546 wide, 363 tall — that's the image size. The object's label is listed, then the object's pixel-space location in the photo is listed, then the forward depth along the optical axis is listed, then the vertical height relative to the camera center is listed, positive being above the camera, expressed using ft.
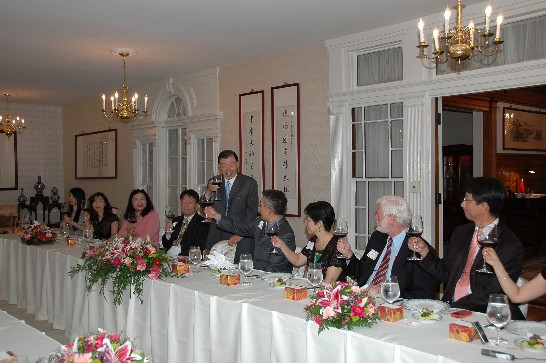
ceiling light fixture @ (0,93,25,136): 30.42 +2.44
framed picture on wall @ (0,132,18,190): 37.22 +0.67
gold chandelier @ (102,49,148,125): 22.16 +2.46
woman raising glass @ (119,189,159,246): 19.34 -1.55
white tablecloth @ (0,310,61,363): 7.80 -2.50
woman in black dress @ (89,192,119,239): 21.80 -1.85
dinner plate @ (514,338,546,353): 7.19 -2.31
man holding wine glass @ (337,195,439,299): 11.63 -1.83
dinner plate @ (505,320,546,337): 7.93 -2.29
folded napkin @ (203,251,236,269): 13.75 -2.26
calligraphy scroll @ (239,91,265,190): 24.53 +1.60
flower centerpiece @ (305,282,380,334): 8.23 -2.04
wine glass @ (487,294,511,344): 7.54 -1.92
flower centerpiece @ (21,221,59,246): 18.60 -2.12
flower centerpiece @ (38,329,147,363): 5.32 -1.74
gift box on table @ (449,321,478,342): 7.63 -2.23
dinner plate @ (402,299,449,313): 9.32 -2.28
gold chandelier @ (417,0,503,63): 10.69 +2.61
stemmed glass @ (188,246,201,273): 13.12 -1.98
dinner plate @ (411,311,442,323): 8.61 -2.30
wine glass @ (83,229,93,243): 17.83 -1.99
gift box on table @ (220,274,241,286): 11.67 -2.26
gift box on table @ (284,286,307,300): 10.23 -2.24
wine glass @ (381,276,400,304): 8.97 -1.92
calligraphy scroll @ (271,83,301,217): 22.99 +1.20
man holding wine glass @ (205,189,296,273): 14.03 -1.62
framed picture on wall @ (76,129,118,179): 35.01 +1.07
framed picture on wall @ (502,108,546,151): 33.35 +2.43
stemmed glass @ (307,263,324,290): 10.19 -1.90
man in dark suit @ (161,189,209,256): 18.54 -1.98
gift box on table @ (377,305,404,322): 8.70 -2.23
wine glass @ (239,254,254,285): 11.69 -1.96
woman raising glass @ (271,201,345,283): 12.37 -1.62
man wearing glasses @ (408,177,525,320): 10.11 -1.60
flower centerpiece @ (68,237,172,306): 12.71 -2.14
